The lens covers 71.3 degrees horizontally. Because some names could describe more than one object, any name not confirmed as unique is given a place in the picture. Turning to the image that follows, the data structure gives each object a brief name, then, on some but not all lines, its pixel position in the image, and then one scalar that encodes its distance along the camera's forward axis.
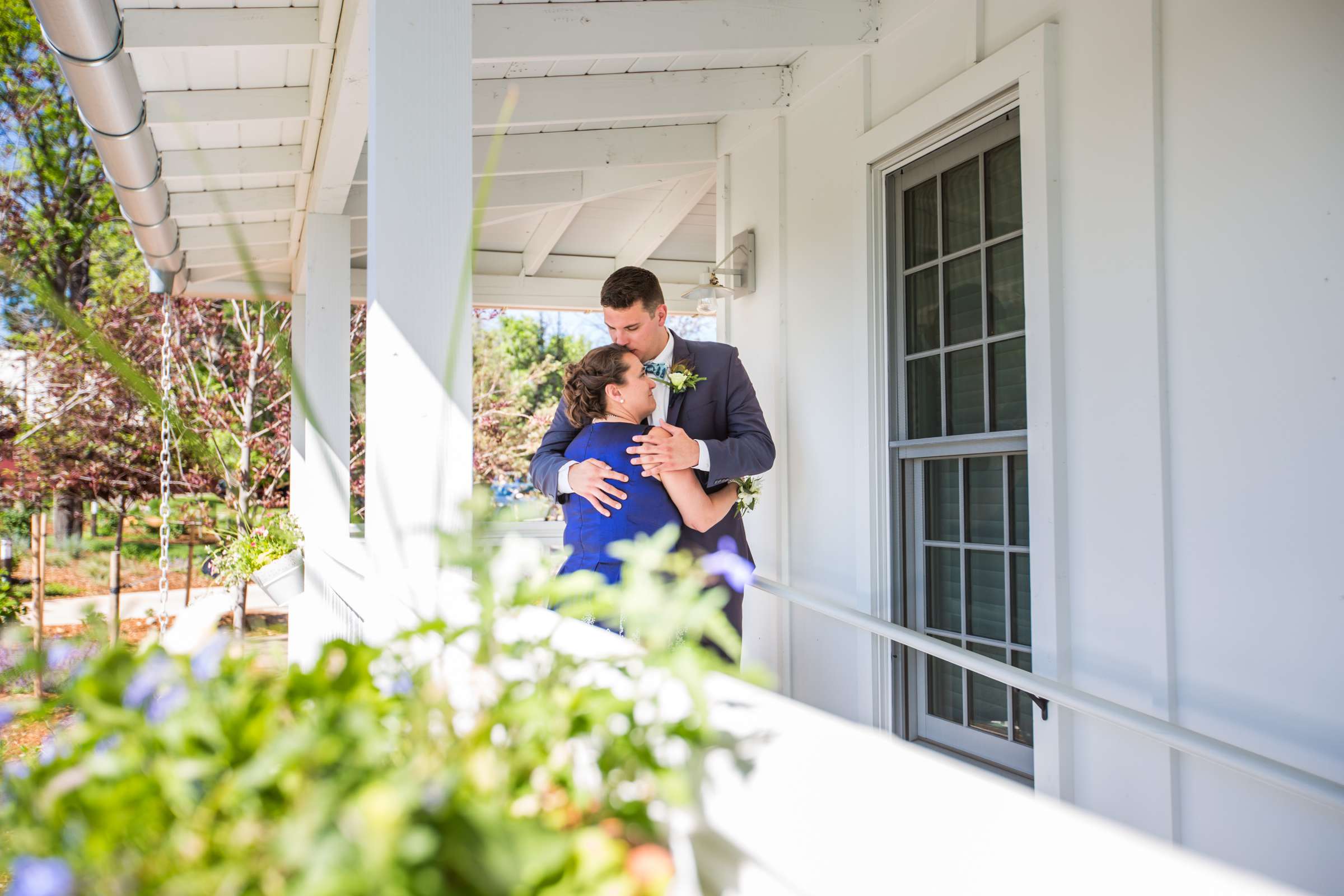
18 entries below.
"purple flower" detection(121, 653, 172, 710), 0.62
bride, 2.63
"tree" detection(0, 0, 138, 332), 11.71
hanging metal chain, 3.23
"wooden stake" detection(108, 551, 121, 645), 7.80
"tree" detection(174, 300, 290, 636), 9.62
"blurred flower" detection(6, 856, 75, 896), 0.47
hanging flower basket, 5.21
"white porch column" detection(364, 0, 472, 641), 1.72
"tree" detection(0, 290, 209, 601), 9.84
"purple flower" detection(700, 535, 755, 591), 0.85
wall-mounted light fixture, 4.34
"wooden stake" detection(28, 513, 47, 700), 7.11
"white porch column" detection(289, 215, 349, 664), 5.03
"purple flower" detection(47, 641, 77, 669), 0.63
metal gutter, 2.53
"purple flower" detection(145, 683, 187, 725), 0.62
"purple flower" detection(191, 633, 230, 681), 0.65
